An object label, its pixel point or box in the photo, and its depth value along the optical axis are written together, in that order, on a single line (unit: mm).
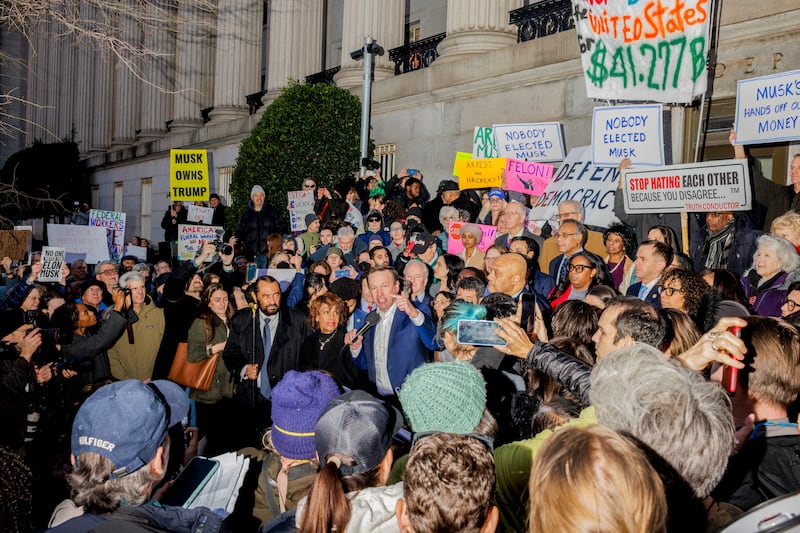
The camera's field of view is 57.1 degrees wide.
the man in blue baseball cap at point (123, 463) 2387
